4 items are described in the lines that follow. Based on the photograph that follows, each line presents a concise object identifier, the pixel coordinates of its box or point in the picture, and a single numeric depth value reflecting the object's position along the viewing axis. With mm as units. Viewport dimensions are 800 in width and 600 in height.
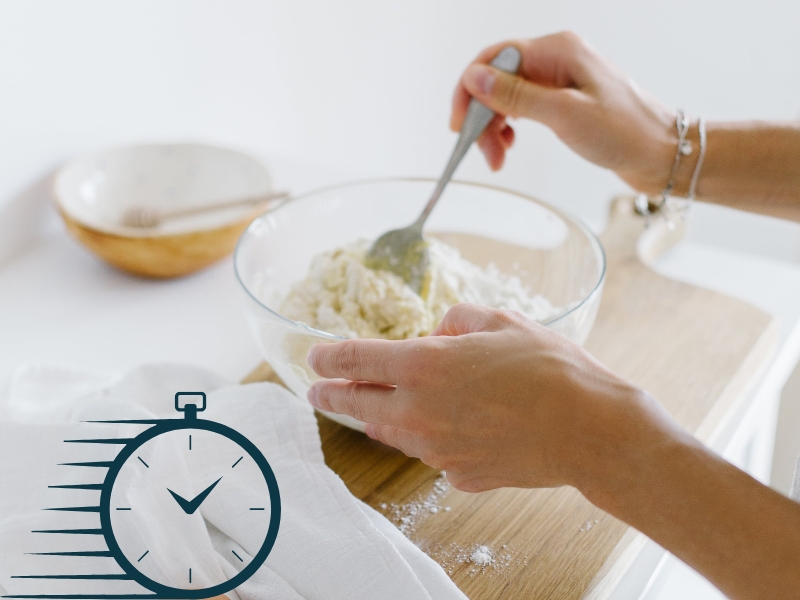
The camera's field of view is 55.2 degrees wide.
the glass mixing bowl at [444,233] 962
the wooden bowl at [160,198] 1089
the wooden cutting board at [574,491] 689
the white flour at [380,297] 863
